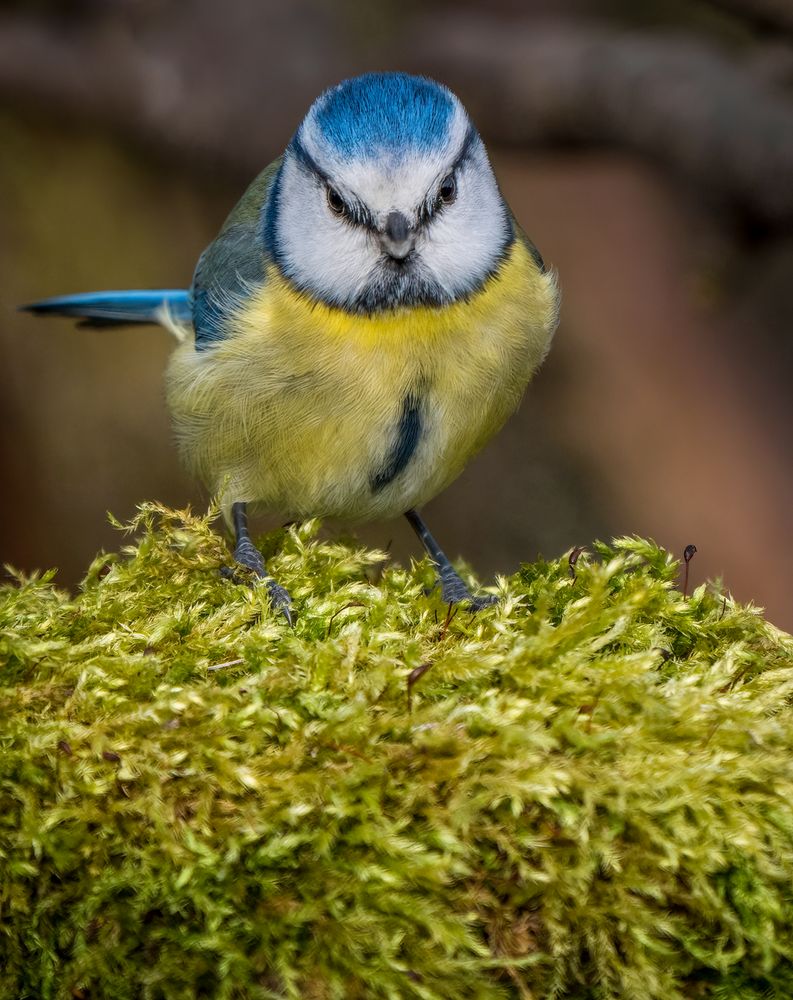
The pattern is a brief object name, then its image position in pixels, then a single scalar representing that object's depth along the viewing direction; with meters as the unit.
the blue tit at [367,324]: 2.06
